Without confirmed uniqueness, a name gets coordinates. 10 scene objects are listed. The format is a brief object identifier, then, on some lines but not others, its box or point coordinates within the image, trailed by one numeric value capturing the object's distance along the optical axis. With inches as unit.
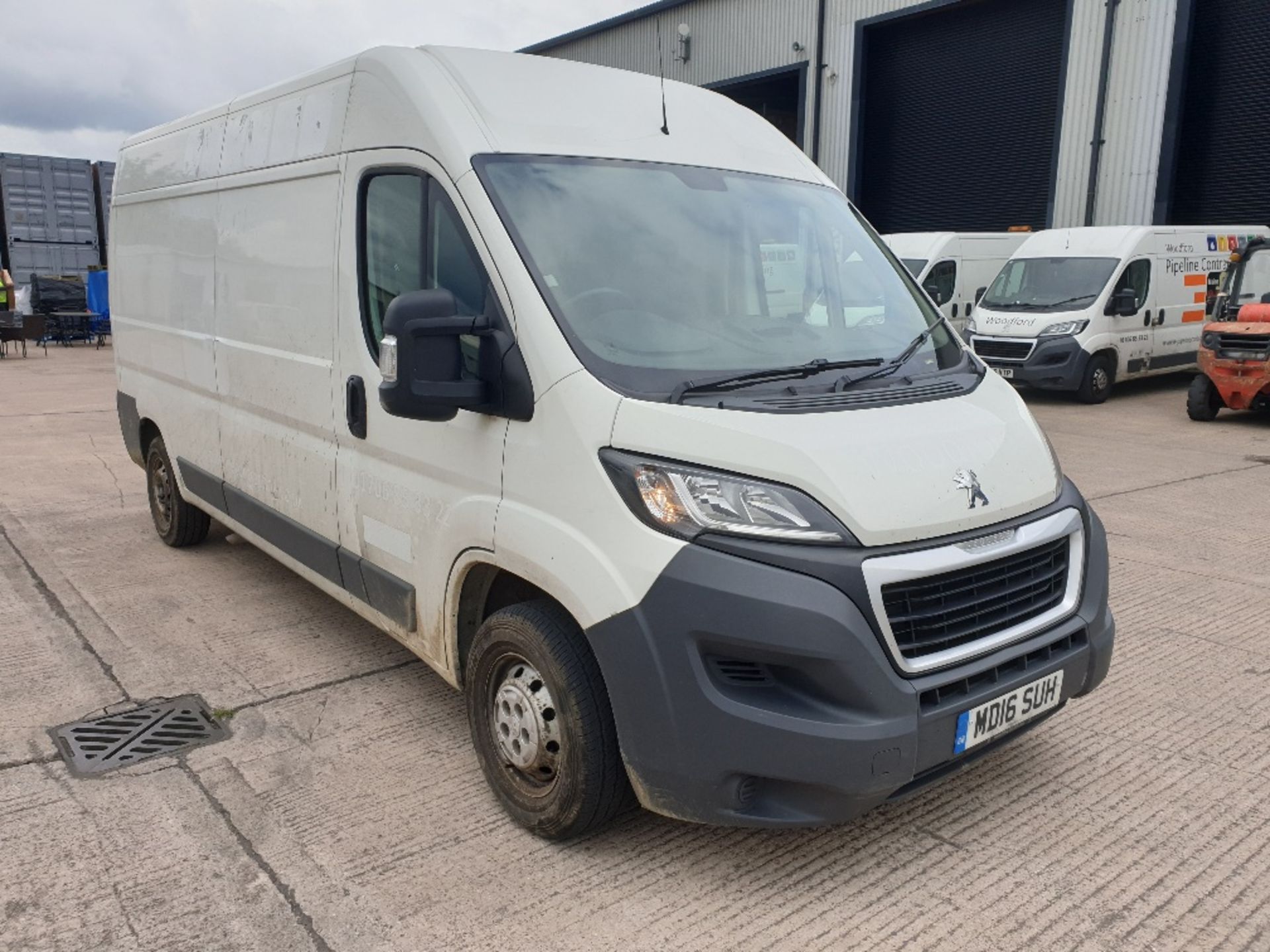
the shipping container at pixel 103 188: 955.3
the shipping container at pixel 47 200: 910.4
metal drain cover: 140.6
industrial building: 669.3
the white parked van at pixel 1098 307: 537.3
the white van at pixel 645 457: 100.9
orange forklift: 442.6
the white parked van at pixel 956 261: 648.4
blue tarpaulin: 882.1
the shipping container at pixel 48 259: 925.8
